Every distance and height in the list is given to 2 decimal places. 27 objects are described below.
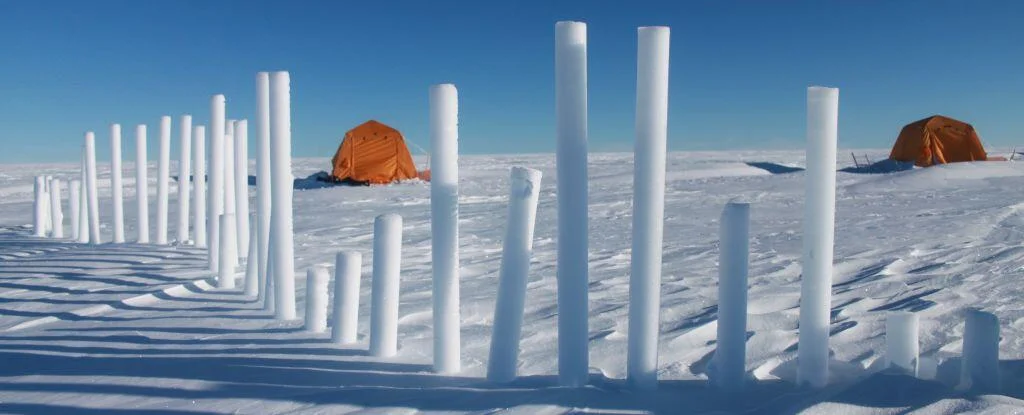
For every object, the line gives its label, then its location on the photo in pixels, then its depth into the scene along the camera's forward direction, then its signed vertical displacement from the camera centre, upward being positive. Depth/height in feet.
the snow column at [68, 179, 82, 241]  29.00 -1.40
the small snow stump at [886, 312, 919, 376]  8.61 -2.00
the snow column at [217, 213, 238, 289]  16.80 -2.07
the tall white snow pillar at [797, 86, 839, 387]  8.45 -0.77
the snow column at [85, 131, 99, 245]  26.89 -0.49
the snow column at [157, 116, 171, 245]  25.80 -0.31
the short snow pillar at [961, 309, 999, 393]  8.13 -1.99
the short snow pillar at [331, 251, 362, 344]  10.99 -1.87
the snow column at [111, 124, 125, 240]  26.53 -0.66
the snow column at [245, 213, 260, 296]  15.52 -2.15
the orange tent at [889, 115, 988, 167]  58.23 +1.61
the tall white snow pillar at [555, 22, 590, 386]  8.39 -0.35
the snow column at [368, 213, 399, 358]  10.12 -1.61
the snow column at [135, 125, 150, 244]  26.43 -0.90
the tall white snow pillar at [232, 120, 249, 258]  18.33 -0.37
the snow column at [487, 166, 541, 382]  8.87 -1.24
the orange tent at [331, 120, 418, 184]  56.75 +0.63
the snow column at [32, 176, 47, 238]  30.68 -1.73
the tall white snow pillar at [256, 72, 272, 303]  13.64 -0.32
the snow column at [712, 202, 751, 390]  8.32 -1.41
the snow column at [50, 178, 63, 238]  29.53 -1.73
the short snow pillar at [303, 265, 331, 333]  11.96 -2.10
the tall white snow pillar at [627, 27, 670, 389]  8.17 -0.40
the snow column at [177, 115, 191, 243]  24.95 -0.33
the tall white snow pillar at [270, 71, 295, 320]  12.62 -0.44
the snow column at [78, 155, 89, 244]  27.76 -1.96
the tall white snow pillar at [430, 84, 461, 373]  9.41 -0.67
